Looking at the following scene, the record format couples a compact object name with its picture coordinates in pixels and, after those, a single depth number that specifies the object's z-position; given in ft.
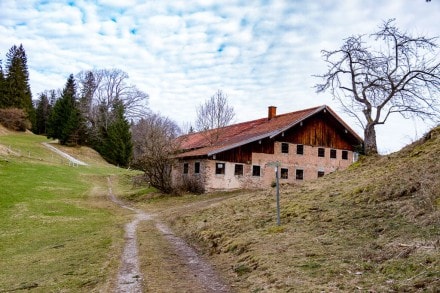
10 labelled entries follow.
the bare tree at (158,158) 113.91
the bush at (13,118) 271.90
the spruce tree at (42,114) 345.51
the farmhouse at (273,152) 118.83
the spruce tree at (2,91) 281.95
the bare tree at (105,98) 282.97
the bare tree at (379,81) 103.04
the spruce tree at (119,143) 244.63
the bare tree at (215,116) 161.99
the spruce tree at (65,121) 249.75
